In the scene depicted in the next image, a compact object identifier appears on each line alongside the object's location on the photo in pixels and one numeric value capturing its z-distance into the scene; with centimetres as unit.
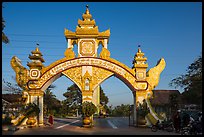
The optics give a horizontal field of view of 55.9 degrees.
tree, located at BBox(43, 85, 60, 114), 2146
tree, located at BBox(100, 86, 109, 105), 3058
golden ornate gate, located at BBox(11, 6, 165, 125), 1113
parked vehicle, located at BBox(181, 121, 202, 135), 826
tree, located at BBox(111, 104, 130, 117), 2752
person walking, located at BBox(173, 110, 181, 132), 930
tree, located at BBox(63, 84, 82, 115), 2585
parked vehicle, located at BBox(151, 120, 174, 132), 973
